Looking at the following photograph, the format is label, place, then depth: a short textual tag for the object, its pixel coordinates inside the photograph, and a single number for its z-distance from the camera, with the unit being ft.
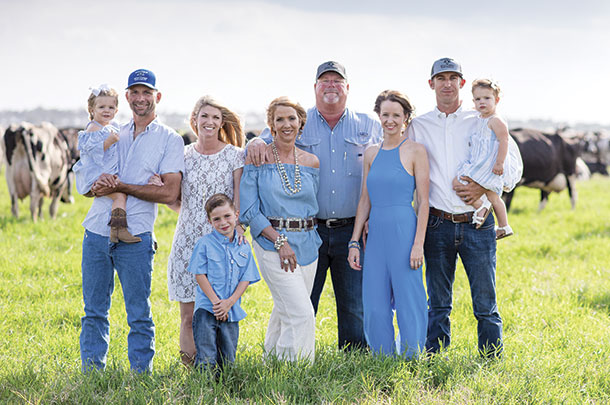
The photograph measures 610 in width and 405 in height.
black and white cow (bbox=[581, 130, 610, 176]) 103.04
